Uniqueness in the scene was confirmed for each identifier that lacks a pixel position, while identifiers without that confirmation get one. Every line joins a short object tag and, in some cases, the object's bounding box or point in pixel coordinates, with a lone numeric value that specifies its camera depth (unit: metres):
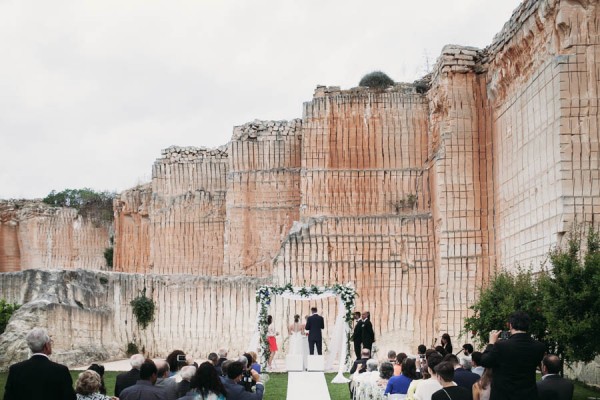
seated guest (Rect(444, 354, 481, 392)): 10.43
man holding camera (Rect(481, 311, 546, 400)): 9.10
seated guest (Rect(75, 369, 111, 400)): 8.80
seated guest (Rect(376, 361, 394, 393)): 12.70
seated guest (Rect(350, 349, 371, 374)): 15.49
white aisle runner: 17.64
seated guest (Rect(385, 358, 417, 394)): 11.49
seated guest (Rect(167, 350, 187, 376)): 11.38
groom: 22.72
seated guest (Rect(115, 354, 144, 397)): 10.47
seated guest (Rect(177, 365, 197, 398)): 9.89
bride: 23.06
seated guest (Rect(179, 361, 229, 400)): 9.05
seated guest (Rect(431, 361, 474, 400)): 8.59
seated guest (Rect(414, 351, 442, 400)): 9.24
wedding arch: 23.77
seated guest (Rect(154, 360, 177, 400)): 9.83
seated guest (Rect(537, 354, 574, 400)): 9.75
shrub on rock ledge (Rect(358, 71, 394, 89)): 35.69
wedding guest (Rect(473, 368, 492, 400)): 9.75
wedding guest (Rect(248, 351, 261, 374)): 13.82
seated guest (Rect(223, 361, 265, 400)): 9.80
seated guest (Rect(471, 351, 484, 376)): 11.23
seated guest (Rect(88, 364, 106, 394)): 10.70
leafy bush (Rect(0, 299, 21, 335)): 26.75
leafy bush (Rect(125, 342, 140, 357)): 29.17
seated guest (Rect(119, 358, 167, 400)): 9.02
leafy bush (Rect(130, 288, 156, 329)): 29.34
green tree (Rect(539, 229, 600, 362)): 14.78
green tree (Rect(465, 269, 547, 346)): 16.84
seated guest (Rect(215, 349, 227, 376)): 11.44
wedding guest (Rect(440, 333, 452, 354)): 14.66
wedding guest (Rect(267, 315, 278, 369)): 24.09
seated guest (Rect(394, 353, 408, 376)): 12.45
